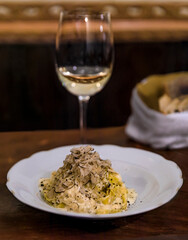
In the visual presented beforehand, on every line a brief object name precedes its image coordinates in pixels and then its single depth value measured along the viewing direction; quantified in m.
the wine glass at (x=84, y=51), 0.96
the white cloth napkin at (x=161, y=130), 1.04
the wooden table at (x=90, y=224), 0.61
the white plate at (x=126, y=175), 0.61
